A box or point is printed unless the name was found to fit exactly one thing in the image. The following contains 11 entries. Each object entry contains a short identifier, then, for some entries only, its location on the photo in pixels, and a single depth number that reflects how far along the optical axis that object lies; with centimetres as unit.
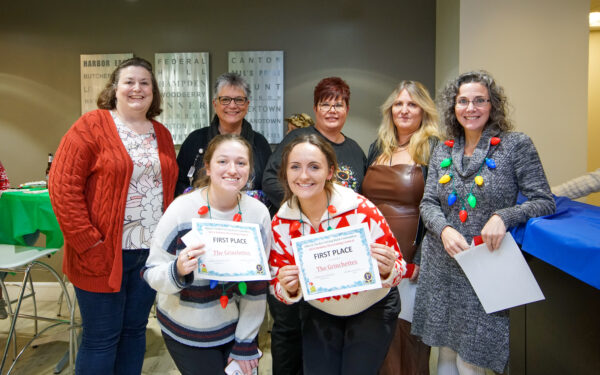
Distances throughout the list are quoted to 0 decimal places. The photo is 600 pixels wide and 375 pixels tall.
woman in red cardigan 167
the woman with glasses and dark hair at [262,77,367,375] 189
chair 221
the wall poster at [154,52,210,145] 389
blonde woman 191
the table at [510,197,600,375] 116
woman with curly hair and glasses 153
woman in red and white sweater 142
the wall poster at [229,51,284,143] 385
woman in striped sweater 140
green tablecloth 243
